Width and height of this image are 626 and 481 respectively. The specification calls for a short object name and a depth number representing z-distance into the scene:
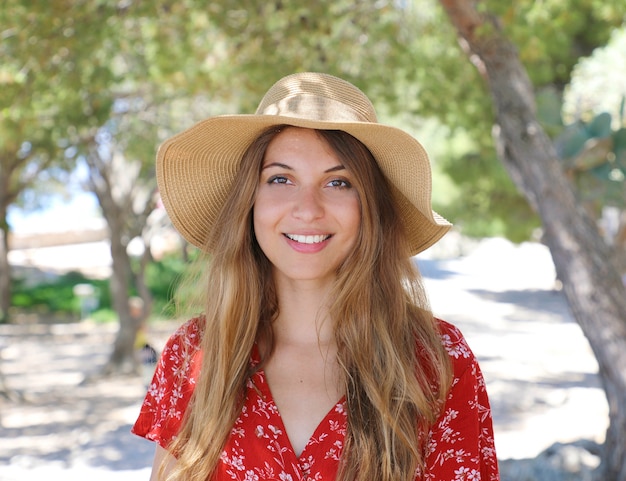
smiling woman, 2.12
